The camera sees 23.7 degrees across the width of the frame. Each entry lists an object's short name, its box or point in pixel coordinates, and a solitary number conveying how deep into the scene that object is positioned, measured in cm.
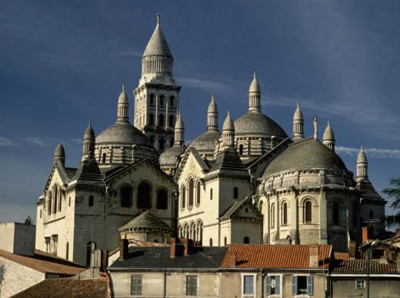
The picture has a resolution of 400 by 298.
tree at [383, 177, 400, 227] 7525
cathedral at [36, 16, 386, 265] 8038
